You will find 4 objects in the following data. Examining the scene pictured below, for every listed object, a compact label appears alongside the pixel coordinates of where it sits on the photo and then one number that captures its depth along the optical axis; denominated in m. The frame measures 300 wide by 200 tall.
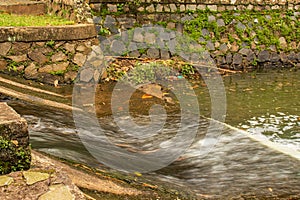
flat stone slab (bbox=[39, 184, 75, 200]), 2.87
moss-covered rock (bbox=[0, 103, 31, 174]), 3.03
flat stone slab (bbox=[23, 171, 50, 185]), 2.98
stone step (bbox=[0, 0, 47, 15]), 10.07
